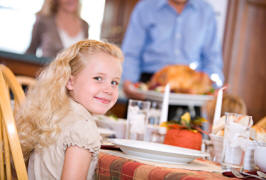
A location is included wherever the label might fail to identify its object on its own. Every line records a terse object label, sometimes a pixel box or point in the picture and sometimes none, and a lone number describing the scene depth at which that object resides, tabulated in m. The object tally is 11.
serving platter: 2.72
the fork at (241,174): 1.49
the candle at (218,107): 1.87
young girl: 1.57
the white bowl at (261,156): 1.50
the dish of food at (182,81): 3.21
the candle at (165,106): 2.06
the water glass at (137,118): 1.98
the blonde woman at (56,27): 5.32
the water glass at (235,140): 1.64
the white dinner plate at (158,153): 1.56
